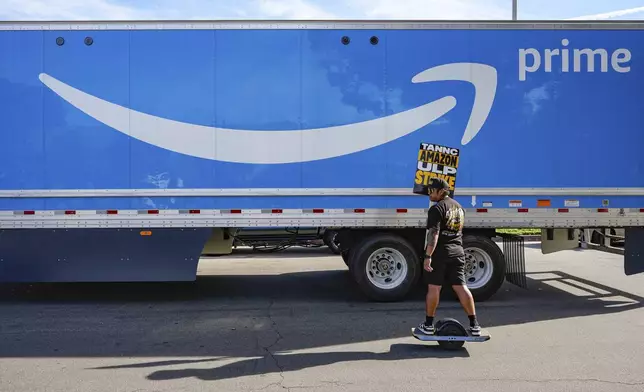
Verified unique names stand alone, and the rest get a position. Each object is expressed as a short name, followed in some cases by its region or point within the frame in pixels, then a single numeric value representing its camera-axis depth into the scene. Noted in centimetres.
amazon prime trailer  764
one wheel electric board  555
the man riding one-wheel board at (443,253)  571
